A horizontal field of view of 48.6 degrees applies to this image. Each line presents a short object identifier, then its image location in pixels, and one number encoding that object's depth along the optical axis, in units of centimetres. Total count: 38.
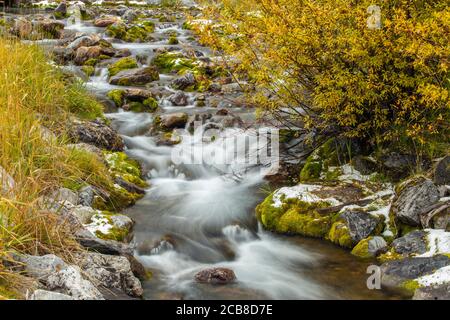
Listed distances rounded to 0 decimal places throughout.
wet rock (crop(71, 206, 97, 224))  677
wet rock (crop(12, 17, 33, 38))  981
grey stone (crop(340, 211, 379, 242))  723
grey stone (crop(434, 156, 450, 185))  712
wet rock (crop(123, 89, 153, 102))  1434
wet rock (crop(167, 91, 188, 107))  1456
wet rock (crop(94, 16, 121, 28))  2562
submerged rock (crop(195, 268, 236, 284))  614
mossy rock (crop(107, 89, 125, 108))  1415
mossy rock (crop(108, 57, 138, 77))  1711
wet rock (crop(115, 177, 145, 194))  892
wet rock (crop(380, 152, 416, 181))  830
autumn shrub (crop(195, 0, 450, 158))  726
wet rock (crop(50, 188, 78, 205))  660
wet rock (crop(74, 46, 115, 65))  1847
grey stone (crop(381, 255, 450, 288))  586
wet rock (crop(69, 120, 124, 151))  970
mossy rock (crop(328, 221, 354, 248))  718
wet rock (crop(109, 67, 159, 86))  1616
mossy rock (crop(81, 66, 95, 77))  1673
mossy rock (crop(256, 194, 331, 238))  766
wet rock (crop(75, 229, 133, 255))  568
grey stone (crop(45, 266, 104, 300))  419
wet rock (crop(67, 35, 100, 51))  1938
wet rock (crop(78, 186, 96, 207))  742
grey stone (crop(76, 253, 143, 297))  514
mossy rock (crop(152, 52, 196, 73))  1805
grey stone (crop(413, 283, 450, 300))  496
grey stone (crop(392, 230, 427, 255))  646
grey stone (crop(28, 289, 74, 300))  376
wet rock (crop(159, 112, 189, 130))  1263
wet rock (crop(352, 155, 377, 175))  880
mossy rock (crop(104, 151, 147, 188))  939
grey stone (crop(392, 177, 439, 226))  698
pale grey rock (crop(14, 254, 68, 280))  430
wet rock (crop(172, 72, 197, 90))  1598
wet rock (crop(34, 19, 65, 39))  2156
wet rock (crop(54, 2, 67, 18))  2904
